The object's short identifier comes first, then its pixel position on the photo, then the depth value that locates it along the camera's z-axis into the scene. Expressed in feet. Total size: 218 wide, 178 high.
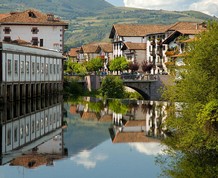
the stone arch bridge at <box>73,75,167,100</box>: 273.54
